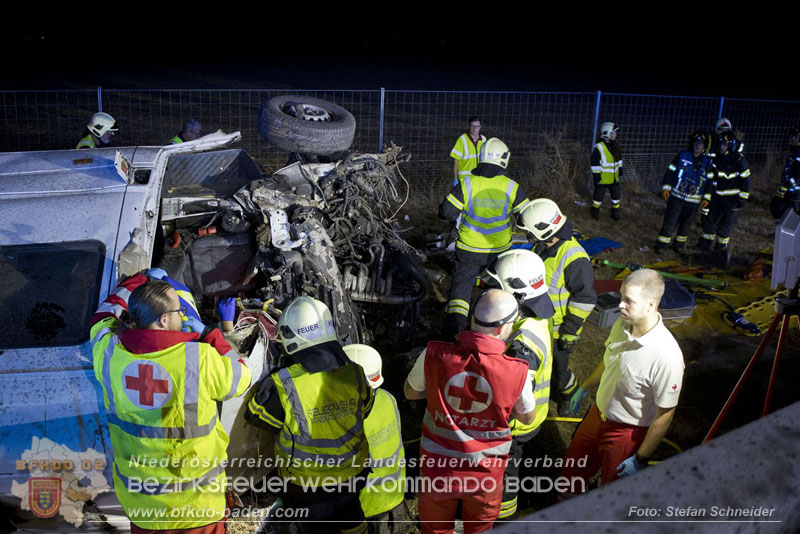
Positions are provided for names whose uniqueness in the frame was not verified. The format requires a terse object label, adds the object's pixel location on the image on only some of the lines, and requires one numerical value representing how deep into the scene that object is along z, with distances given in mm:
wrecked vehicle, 2799
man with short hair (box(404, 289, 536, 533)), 2943
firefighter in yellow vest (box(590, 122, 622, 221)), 9469
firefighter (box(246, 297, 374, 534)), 2916
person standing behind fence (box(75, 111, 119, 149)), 6414
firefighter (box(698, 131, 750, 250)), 8281
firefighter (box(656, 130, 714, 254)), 8414
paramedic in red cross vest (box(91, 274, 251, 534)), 2705
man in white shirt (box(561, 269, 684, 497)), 3232
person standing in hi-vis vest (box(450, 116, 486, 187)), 8617
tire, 5676
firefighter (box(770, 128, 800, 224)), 8391
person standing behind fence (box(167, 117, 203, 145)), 6984
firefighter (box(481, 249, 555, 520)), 3410
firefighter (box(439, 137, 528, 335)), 5496
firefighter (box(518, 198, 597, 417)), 4617
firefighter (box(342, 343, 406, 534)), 3146
